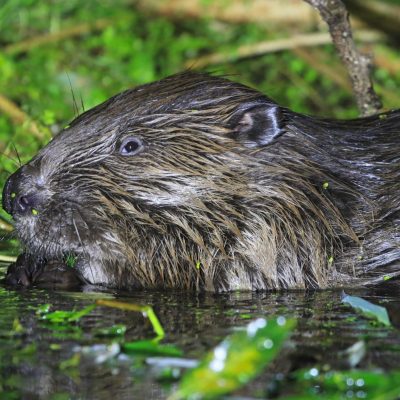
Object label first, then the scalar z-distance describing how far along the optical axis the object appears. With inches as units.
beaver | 342.3
